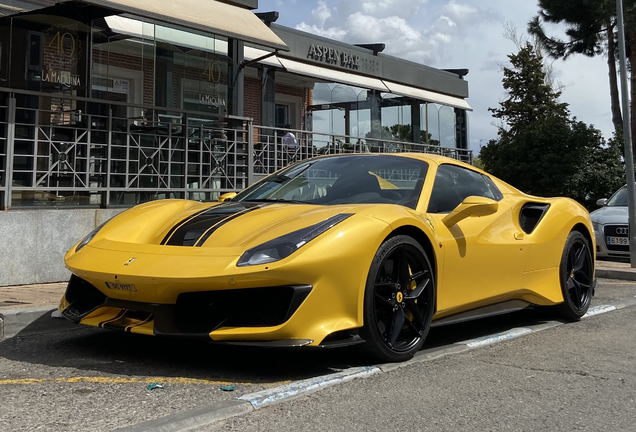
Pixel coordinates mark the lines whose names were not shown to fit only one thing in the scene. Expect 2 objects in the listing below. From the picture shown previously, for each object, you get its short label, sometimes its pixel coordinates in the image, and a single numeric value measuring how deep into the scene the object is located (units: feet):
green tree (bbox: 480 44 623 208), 71.67
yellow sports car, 11.77
